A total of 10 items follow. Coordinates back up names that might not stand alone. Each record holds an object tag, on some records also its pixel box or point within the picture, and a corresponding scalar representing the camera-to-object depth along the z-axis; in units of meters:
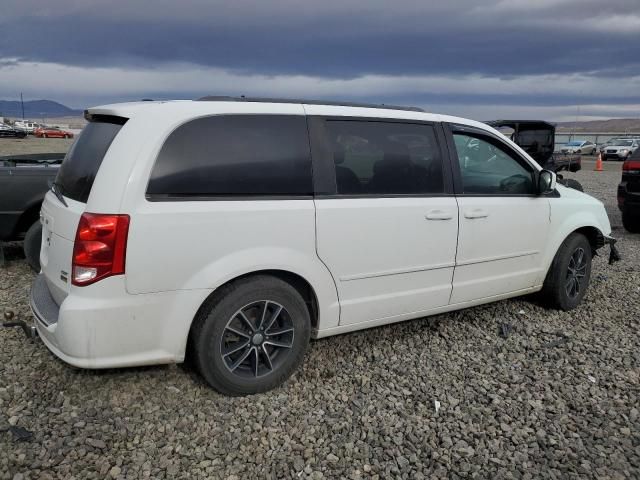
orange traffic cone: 25.54
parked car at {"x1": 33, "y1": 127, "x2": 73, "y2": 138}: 59.94
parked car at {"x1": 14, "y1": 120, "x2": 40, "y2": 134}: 67.12
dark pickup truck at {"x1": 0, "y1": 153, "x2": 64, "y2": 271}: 5.64
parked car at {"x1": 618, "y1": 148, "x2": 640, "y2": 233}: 8.66
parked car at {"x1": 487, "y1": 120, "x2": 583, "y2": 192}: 12.42
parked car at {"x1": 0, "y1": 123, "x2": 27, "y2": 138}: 52.75
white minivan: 2.92
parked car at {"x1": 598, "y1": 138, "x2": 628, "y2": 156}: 34.71
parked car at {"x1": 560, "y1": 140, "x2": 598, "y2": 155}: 38.82
